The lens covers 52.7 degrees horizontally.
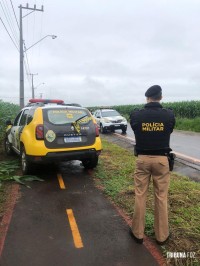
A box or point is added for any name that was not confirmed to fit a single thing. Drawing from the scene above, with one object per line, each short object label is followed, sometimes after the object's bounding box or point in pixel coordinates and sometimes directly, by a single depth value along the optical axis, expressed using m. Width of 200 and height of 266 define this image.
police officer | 2.66
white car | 14.06
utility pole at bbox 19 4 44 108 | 14.18
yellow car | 4.60
